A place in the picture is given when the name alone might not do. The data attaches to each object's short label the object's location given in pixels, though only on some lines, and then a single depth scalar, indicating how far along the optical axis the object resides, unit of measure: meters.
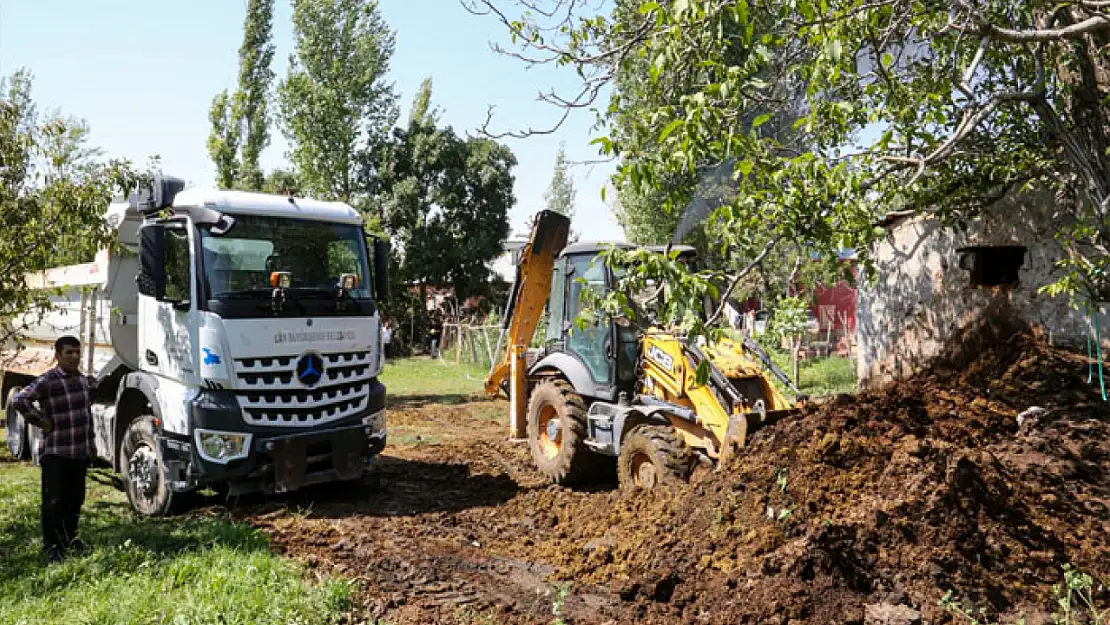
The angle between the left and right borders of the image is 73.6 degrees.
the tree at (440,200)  28.36
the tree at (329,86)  27.86
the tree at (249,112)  27.27
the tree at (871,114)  4.77
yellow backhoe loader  6.19
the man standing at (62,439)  5.49
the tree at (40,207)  7.91
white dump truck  6.11
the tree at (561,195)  46.36
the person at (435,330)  28.29
